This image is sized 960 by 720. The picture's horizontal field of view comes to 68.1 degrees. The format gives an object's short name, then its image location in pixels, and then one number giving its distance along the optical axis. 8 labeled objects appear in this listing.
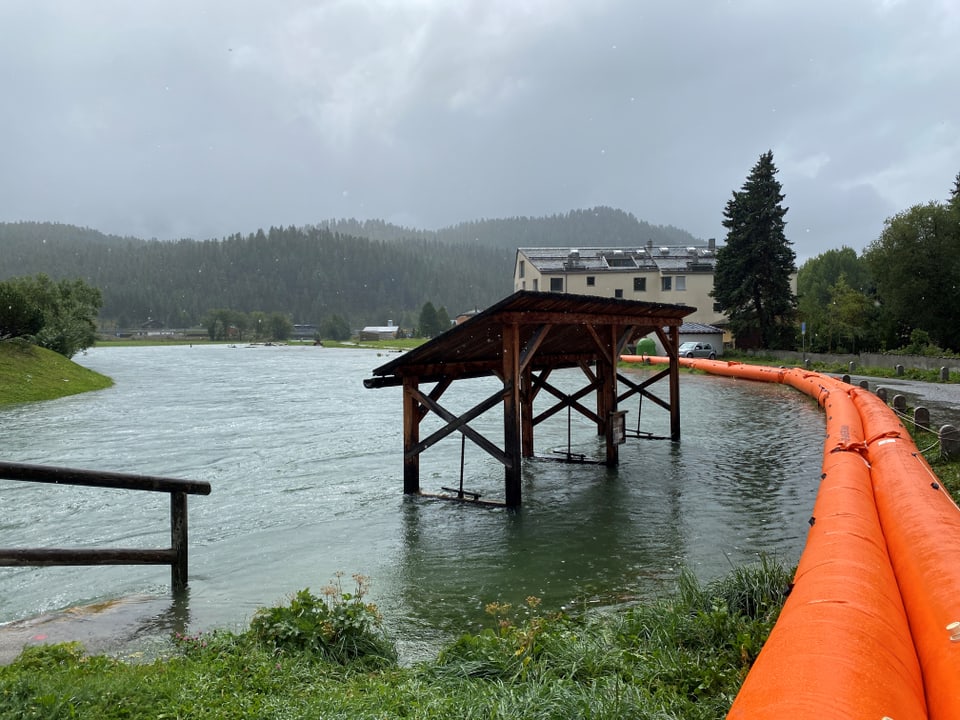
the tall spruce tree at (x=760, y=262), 48.94
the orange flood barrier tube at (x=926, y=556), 3.93
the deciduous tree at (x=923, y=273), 42.84
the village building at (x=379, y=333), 163.62
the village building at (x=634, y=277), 65.75
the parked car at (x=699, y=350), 47.66
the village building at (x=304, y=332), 181.49
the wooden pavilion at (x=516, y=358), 11.11
